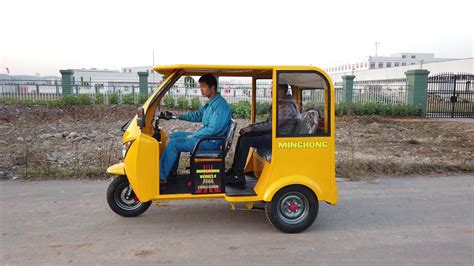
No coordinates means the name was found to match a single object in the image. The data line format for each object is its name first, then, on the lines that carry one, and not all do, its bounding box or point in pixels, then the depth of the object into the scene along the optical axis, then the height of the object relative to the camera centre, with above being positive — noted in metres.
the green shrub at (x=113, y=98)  19.59 +0.38
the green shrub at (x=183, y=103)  19.66 +0.14
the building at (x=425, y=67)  38.48 +4.17
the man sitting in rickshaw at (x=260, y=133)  4.69 -0.35
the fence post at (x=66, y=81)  20.08 +1.30
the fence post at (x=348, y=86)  20.98 +1.00
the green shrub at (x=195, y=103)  19.57 +0.13
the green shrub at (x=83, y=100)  18.98 +0.31
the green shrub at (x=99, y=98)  19.52 +0.41
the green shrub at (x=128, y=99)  19.66 +0.35
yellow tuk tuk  4.61 -0.70
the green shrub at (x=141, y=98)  19.68 +0.40
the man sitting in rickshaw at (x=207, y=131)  4.85 -0.32
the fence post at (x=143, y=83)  20.77 +1.22
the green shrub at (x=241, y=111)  16.31 -0.23
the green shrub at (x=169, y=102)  18.84 +0.19
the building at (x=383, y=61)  77.12 +8.62
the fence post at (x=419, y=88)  19.47 +0.81
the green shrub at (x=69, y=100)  18.78 +0.30
